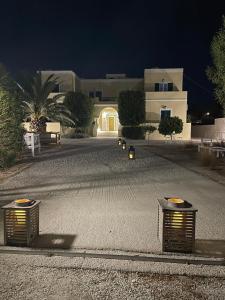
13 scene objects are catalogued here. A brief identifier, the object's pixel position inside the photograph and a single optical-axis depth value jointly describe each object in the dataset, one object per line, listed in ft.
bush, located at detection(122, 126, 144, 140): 92.89
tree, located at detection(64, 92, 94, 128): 93.81
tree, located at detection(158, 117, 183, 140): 88.69
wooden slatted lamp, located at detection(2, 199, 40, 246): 12.79
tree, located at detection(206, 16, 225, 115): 32.81
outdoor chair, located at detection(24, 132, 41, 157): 47.73
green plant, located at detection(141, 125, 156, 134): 92.53
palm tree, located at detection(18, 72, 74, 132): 64.03
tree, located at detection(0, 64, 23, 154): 31.48
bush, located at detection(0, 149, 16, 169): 31.48
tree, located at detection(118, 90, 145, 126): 93.35
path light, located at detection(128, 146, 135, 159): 41.01
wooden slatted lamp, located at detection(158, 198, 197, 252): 12.26
